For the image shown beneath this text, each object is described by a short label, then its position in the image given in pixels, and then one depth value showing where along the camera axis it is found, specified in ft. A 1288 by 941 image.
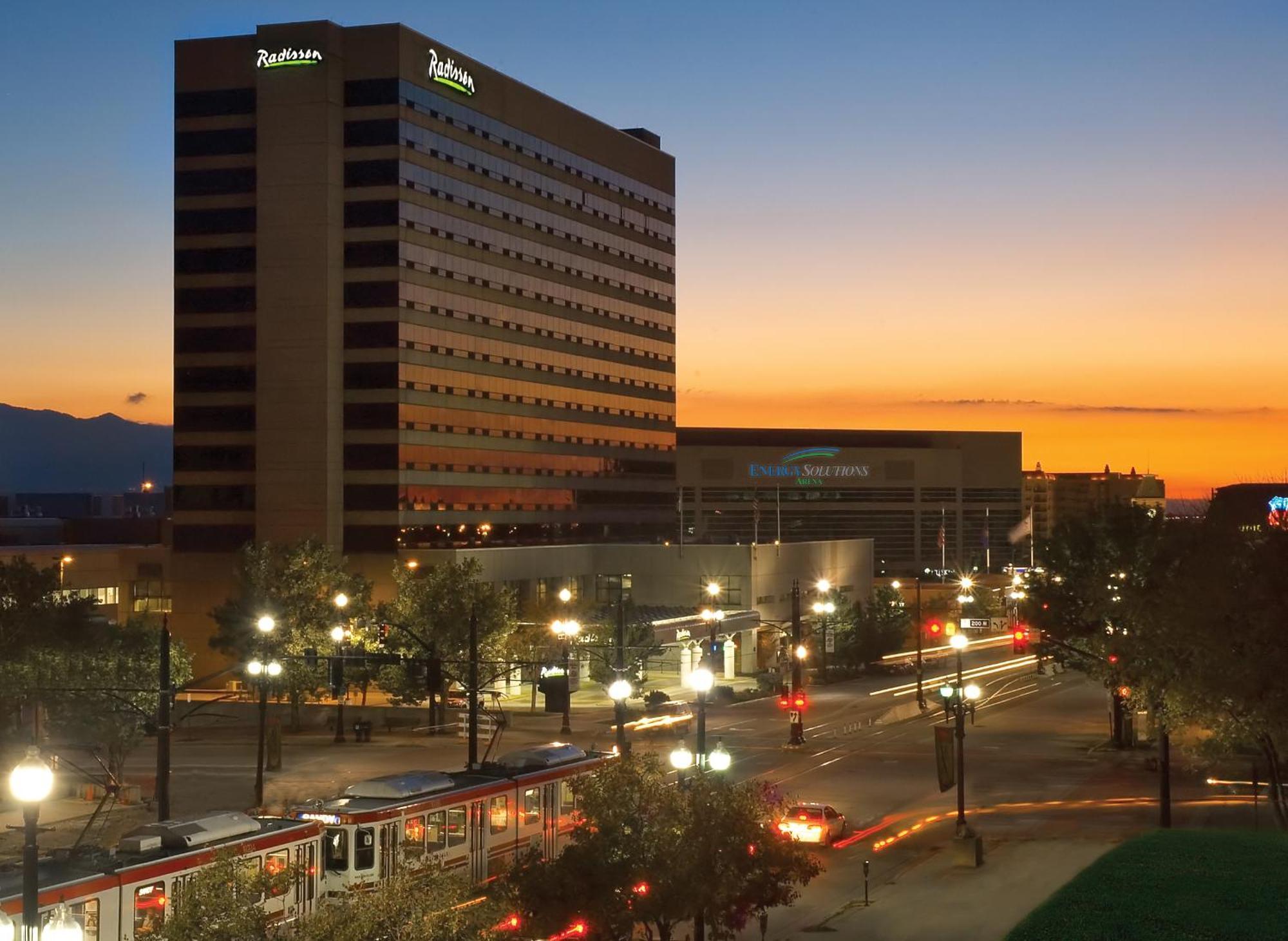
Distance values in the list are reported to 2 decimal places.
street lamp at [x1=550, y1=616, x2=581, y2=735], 236.63
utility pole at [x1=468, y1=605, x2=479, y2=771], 161.27
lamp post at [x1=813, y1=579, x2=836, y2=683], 330.09
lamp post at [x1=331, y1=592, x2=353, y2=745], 196.34
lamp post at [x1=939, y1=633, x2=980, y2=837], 145.69
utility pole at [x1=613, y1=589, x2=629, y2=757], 168.25
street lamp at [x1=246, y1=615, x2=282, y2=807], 153.48
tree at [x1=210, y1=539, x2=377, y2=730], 248.11
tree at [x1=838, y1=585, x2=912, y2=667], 354.95
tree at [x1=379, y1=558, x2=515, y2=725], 254.47
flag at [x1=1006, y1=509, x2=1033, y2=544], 493.36
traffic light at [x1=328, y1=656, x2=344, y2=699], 186.29
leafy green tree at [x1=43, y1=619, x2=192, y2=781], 182.91
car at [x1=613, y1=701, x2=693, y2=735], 236.22
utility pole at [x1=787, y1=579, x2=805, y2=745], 221.76
